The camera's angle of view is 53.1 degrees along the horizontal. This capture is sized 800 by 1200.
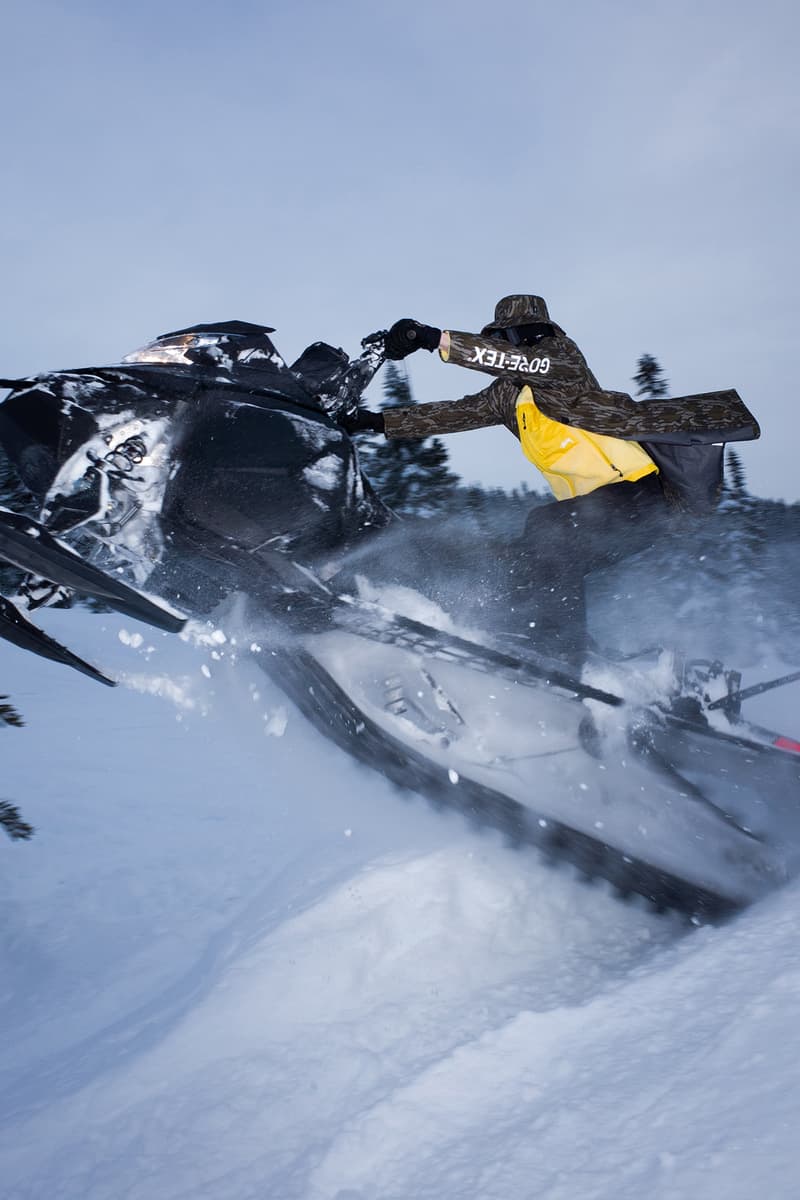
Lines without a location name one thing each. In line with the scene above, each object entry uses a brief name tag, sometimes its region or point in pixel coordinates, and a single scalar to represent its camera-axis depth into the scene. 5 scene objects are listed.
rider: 2.55
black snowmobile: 2.31
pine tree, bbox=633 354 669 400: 13.52
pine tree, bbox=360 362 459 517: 10.43
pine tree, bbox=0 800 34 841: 2.47
